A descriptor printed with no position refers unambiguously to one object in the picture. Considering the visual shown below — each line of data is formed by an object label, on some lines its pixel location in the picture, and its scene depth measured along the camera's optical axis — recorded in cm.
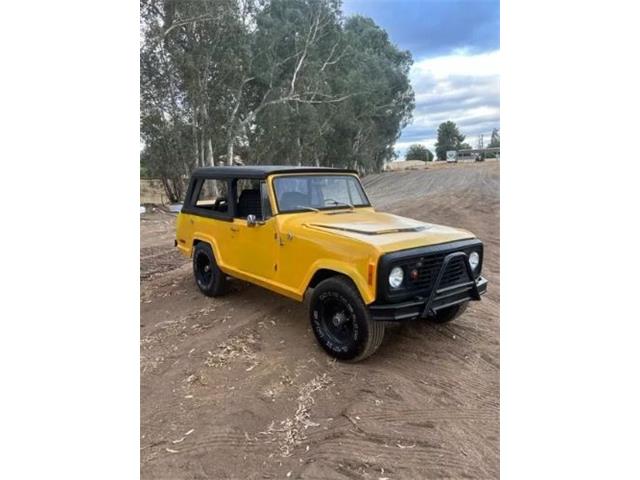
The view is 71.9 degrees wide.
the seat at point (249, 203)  352
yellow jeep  263
